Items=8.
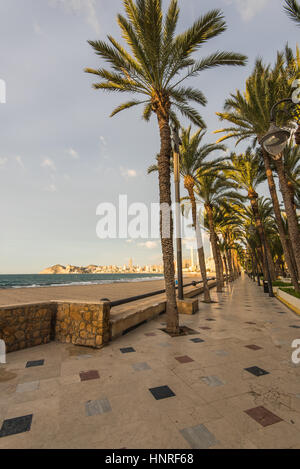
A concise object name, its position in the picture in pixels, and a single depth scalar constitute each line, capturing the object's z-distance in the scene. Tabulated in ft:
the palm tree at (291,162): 49.75
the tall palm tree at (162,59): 19.53
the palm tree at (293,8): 19.33
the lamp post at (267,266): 47.66
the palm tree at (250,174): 56.75
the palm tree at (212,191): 50.36
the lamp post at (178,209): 28.78
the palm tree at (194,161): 39.40
